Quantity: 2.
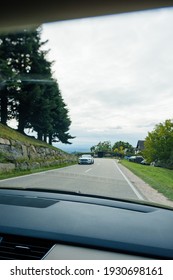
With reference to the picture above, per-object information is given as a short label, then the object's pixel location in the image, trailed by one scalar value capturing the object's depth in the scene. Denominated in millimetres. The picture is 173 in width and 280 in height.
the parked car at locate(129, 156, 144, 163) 30084
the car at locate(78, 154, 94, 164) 22562
